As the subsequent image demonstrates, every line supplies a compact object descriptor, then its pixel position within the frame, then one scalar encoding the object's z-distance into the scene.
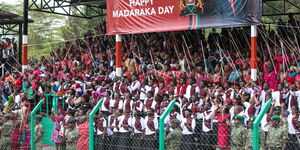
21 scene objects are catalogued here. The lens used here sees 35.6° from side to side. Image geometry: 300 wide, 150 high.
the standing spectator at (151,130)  10.37
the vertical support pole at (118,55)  15.26
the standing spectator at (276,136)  8.77
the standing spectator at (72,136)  9.83
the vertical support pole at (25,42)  18.36
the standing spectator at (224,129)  9.44
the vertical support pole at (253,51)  12.34
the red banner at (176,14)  12.66
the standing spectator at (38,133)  10.81
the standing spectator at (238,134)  9.05
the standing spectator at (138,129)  10.66
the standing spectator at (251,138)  8.91
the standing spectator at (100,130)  10.65
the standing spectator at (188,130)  10.29
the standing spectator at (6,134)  11.16
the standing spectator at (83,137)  9.84
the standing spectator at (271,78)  12.18
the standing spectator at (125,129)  10.88
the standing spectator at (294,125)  9.66
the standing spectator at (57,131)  11.02
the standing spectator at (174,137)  9.70
